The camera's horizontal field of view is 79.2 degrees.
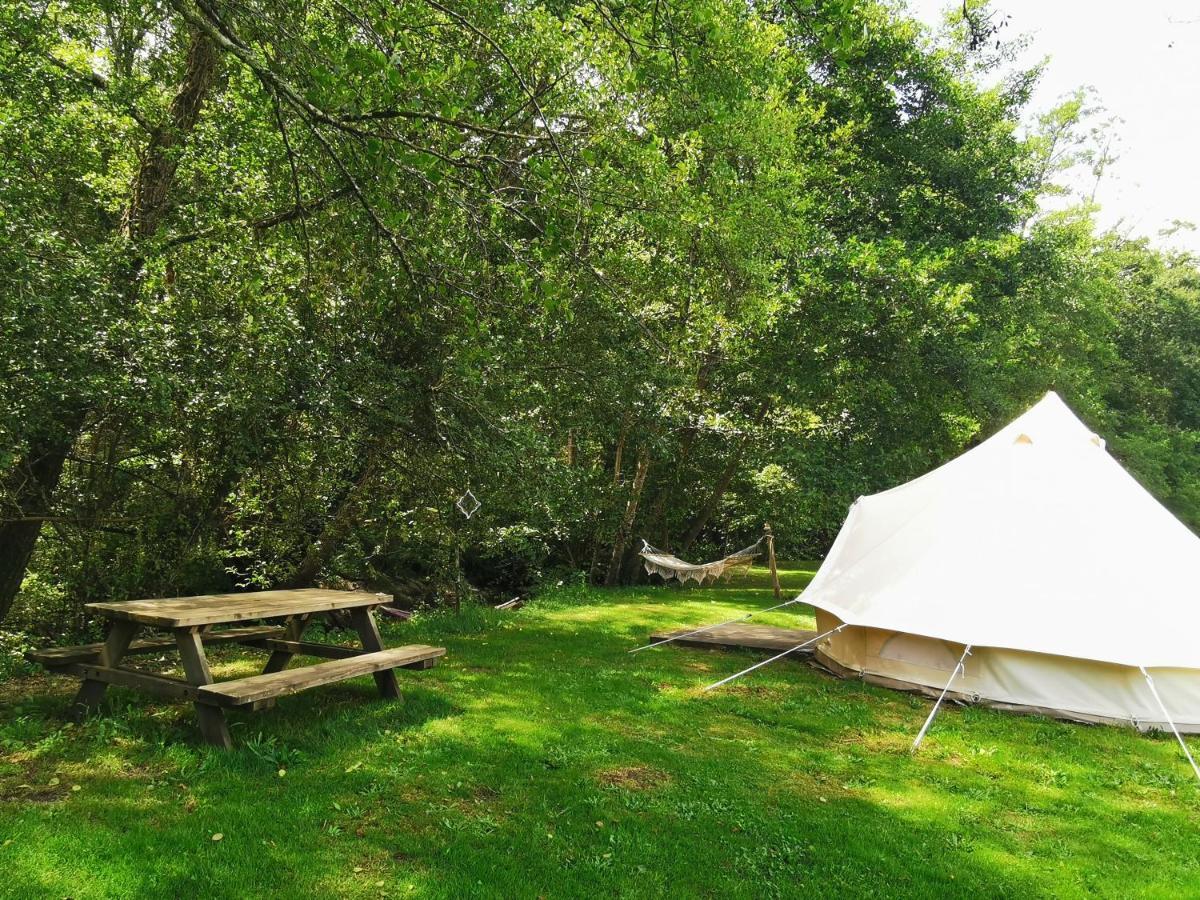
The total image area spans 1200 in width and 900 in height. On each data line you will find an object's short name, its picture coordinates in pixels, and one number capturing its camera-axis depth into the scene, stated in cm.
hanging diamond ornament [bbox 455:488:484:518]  760
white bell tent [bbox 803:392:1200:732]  590
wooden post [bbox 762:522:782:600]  1520
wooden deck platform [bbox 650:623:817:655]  812
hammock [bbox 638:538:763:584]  1432
